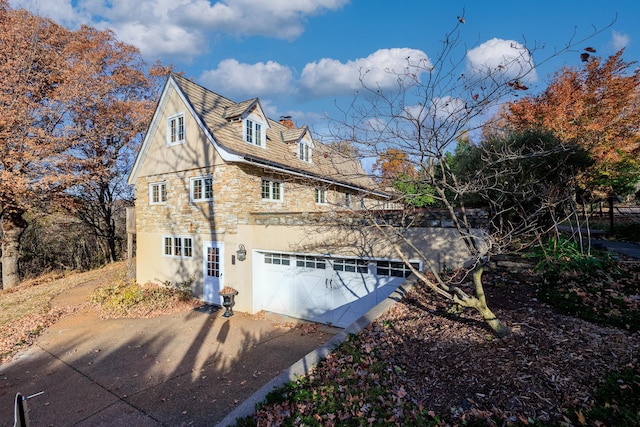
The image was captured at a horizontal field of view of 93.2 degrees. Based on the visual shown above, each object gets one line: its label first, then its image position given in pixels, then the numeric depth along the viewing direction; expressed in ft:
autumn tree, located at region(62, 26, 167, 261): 50.44
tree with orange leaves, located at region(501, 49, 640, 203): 42.04
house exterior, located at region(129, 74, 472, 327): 29.84
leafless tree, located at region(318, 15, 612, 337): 12.91
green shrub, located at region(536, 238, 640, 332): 13.70
